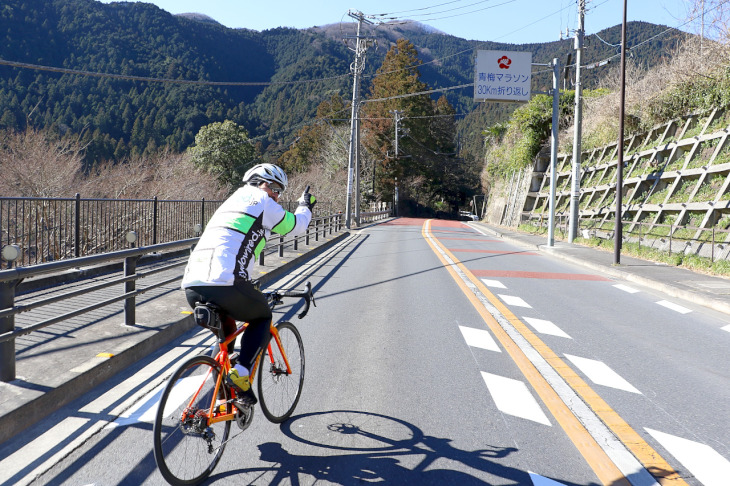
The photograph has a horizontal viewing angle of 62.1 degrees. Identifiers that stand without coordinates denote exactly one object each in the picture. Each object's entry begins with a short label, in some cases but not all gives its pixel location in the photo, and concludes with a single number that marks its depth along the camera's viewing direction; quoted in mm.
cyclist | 3670
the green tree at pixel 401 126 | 69250
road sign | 27094
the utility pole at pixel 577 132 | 22125
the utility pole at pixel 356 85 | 33188
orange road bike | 3367
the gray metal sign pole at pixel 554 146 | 21984
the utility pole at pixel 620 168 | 15664
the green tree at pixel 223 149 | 54875
